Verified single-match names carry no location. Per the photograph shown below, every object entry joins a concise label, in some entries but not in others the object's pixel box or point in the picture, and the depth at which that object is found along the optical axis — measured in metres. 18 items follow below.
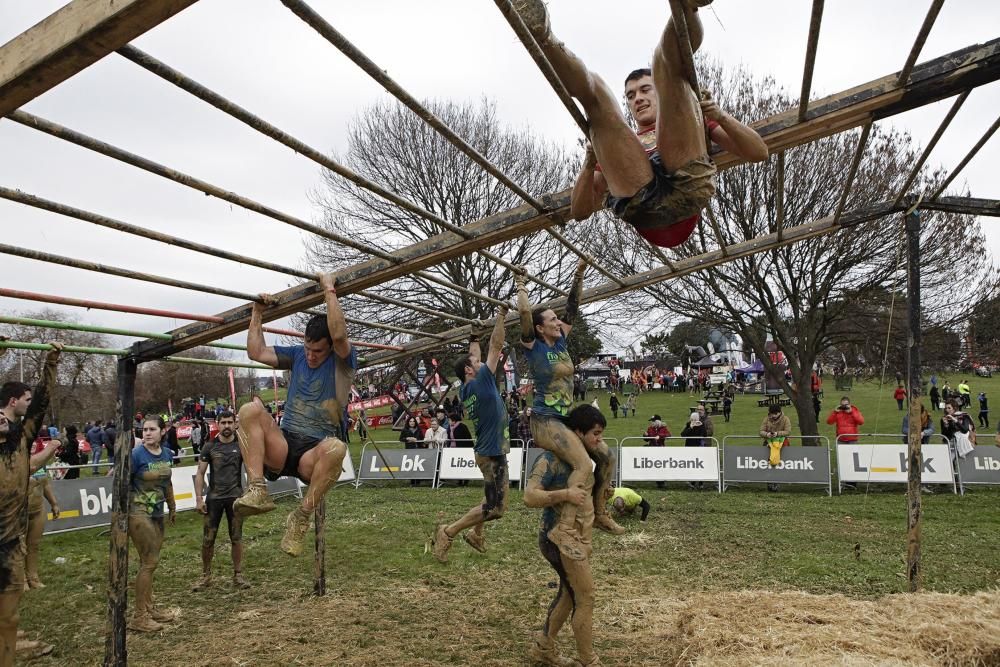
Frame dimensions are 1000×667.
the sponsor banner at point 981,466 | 11.90
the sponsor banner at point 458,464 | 14.64
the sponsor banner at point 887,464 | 11.97
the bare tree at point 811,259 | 13.13
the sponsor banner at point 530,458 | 14.24
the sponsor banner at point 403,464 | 14.95
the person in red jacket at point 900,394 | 22.69
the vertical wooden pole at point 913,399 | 6.28
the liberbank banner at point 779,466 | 12.60
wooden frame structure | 1.95
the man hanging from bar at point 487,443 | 6.28
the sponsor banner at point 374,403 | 32.12
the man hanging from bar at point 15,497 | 4.66
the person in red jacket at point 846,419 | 13.15
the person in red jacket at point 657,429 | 15.11
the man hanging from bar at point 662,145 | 2.68
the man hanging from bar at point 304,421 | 4.15
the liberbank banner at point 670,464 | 13.24
